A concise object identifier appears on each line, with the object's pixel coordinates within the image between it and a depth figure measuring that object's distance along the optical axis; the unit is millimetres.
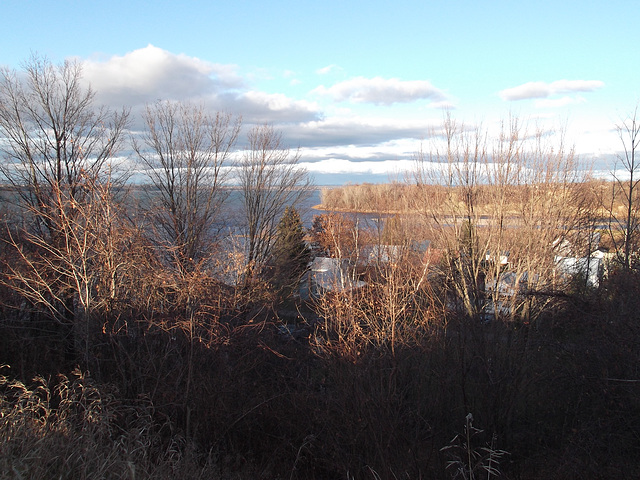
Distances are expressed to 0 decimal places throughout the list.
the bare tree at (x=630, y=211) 15898
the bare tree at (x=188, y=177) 24000
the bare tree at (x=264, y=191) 26984
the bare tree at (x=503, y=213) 14680
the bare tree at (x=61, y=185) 8516
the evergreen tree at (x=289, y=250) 22672
